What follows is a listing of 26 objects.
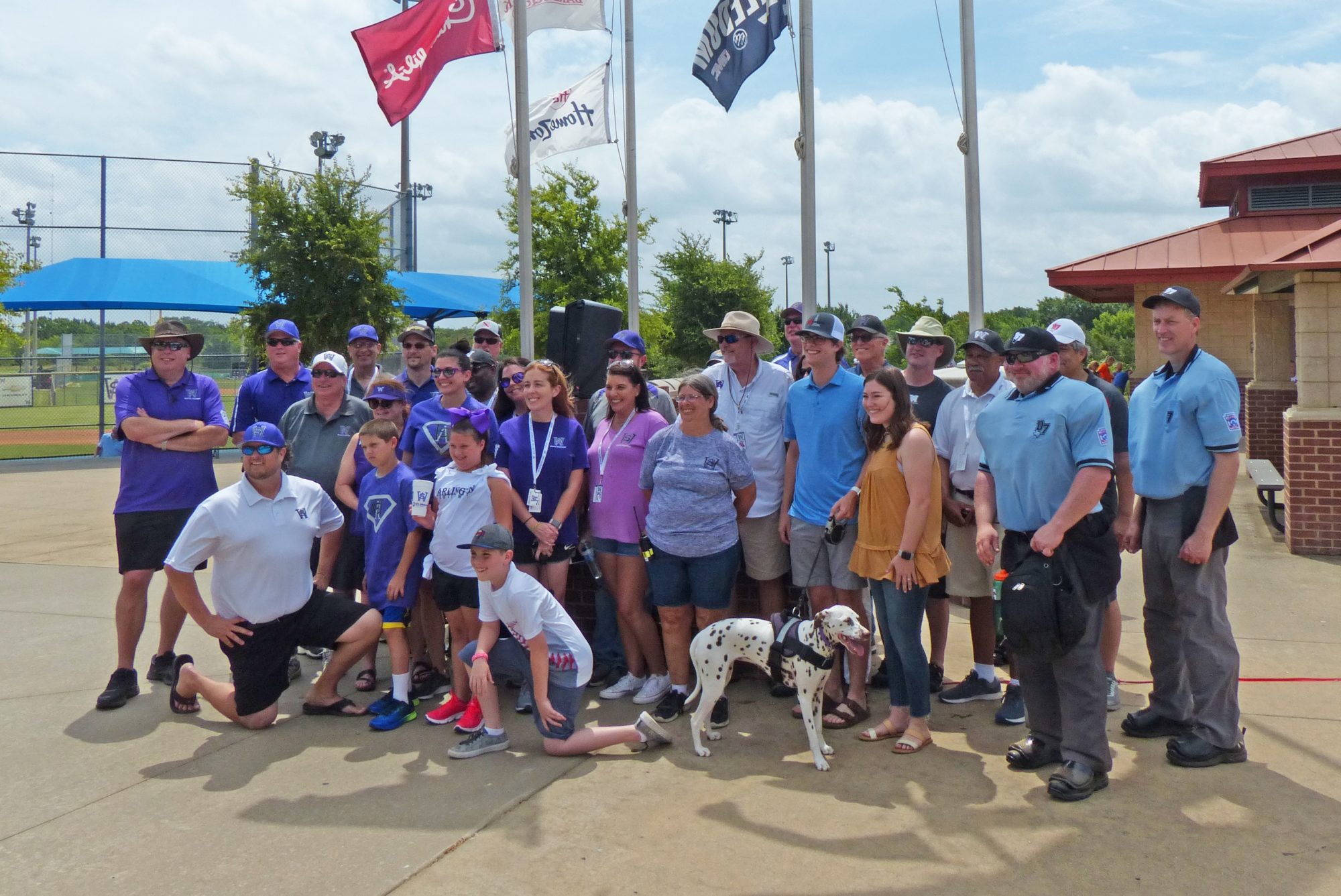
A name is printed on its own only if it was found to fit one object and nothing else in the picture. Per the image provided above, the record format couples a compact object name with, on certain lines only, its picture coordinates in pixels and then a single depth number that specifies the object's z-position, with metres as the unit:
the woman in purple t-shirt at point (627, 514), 5.44
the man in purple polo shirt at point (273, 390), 6.36
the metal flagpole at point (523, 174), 10.16
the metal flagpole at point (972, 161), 9.64
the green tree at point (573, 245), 26.39
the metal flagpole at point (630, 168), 13.30
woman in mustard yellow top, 4.61
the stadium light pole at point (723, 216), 65.65
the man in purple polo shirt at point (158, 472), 5.68
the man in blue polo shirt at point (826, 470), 5.04
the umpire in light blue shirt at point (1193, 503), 4.29
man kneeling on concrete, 4.97
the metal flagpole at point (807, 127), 10.67
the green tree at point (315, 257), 18.98
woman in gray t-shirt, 5.06
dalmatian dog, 4.48
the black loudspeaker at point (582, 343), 7.20
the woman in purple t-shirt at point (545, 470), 5.48
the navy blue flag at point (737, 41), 10.74
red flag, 9.83
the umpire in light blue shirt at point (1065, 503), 4.07
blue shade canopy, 22.72
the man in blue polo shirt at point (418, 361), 6.74
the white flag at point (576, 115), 12.89
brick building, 15.54
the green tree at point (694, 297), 37.10
